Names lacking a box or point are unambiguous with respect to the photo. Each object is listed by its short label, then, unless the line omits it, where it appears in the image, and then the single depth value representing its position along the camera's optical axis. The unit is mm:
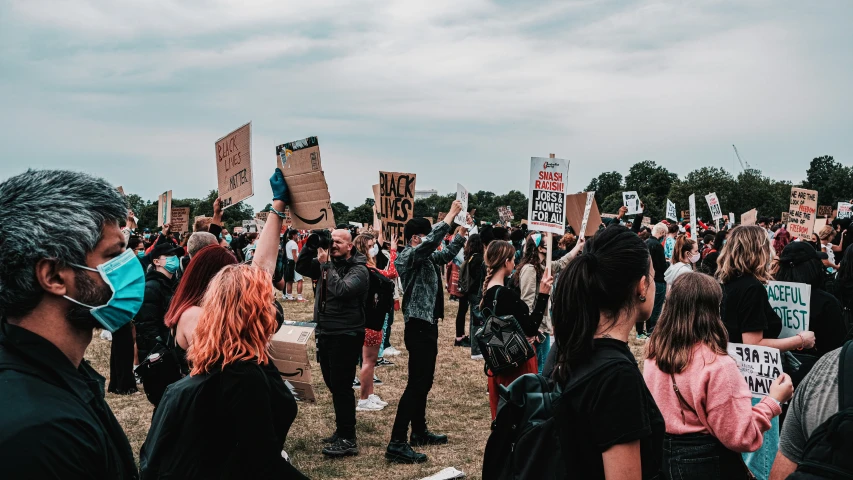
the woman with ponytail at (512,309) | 6297
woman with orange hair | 3062
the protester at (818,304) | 5523
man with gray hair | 1601
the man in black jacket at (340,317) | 7020
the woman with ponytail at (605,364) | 2262
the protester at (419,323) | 6945
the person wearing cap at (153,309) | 6387
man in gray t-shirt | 2203
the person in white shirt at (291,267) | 20594
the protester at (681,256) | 9961
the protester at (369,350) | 8195
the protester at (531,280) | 8734
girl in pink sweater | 3480
